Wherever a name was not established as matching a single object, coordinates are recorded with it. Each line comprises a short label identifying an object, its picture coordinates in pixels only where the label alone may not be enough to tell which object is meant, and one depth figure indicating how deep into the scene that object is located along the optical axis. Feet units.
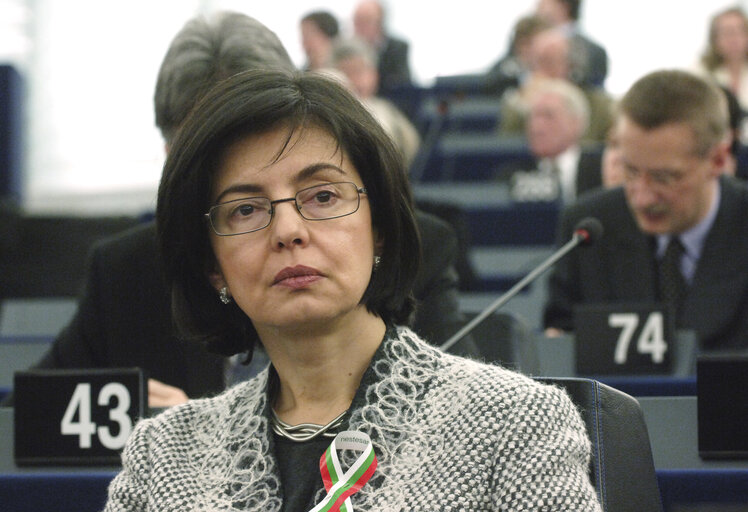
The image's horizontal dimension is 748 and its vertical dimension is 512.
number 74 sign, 14.59
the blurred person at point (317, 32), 46.52
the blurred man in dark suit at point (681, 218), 18.47
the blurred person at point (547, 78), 39.22
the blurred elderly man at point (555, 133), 35.25
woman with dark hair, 8.23
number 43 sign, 11.28
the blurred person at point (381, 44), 52.00
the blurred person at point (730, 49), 40.45
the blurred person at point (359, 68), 36.74
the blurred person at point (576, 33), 45.97
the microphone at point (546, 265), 12.81
